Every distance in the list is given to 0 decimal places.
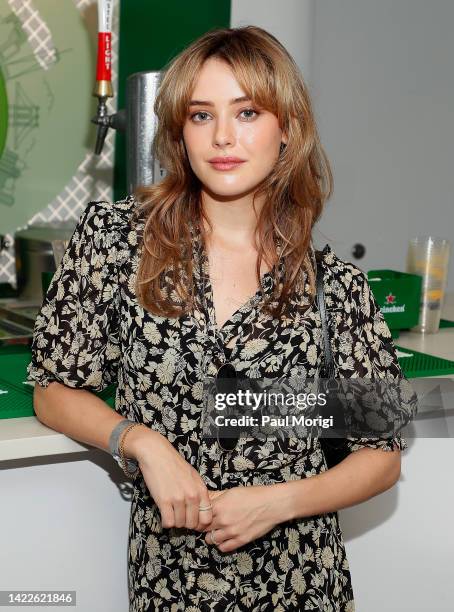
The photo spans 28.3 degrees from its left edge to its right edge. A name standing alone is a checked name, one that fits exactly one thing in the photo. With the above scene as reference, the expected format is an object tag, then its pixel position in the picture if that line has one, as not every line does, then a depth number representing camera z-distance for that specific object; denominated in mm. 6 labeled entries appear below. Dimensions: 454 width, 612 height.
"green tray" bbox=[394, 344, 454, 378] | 1799
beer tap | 2043
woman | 1281
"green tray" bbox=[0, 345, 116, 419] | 1472
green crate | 2104
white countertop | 1333
